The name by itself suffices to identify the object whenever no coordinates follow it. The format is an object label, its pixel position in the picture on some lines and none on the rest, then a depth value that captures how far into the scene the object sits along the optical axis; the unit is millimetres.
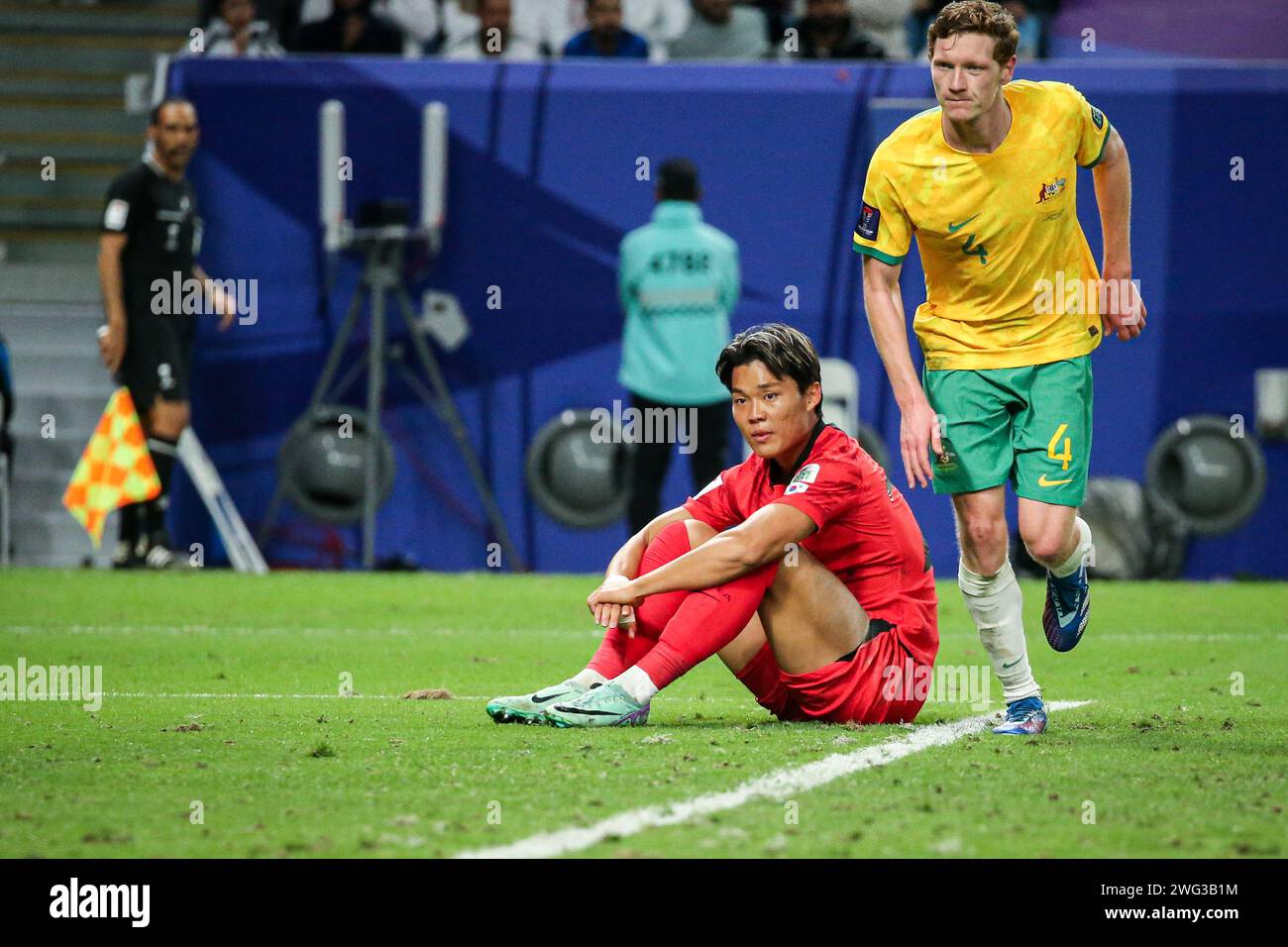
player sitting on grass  5516
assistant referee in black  12453
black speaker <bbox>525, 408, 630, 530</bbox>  13648
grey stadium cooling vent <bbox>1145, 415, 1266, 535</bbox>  13500
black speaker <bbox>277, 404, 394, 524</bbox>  13617
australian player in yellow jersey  5805
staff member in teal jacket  12148
